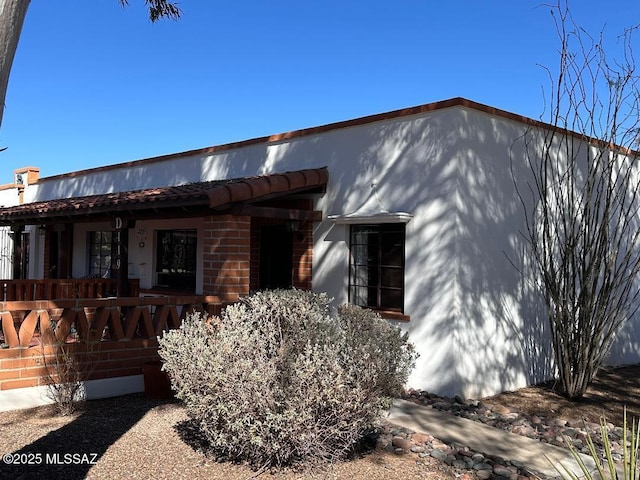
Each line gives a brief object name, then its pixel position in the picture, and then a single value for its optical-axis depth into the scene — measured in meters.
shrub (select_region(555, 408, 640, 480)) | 2.61
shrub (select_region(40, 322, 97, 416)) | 5.68
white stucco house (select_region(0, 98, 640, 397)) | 7.17
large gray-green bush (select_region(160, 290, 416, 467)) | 3.94
